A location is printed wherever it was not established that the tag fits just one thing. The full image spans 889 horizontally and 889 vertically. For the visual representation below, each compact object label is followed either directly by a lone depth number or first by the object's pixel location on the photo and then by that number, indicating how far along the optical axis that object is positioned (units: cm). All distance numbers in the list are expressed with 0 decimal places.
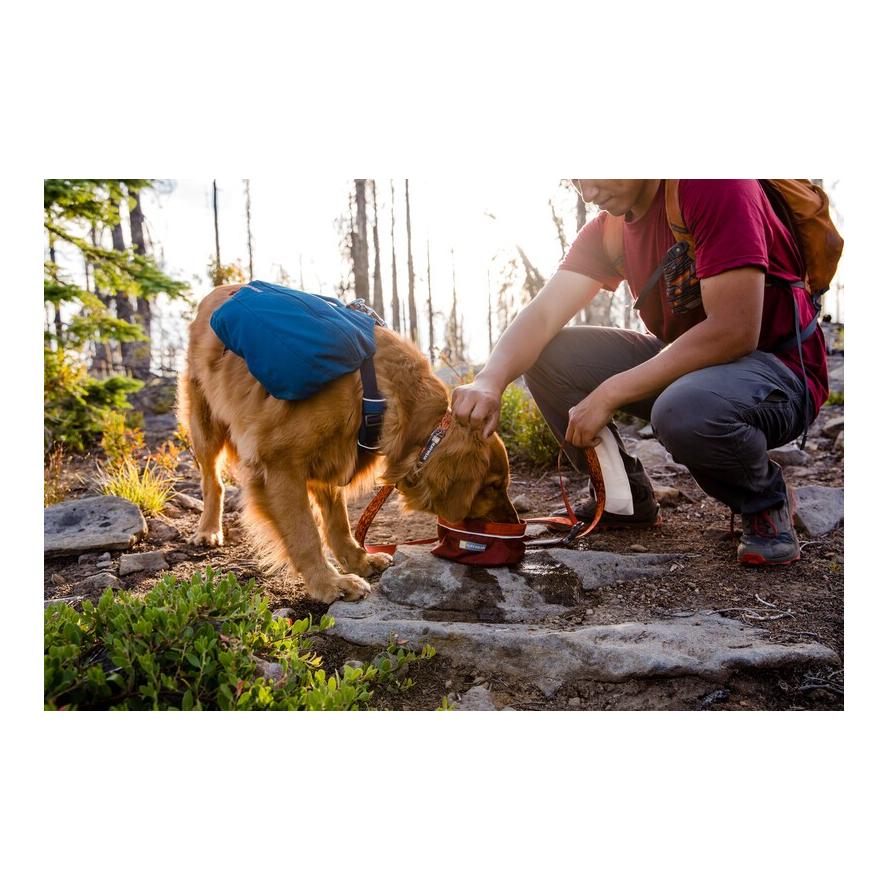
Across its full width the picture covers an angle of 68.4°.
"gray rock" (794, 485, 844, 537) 333
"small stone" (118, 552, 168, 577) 326
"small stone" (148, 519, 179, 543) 391
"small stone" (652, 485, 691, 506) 404
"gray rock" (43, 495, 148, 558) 347
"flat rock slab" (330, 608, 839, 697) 208
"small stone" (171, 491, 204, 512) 475
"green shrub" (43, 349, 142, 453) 609
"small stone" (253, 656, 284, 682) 199
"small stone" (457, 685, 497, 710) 206
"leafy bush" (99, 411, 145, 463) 604
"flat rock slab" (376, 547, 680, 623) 257
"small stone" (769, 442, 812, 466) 511
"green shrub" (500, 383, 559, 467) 523
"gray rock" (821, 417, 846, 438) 560
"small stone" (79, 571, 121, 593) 298
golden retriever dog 275
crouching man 254
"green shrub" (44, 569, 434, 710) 176
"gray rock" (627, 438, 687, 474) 493
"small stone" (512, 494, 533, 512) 420
